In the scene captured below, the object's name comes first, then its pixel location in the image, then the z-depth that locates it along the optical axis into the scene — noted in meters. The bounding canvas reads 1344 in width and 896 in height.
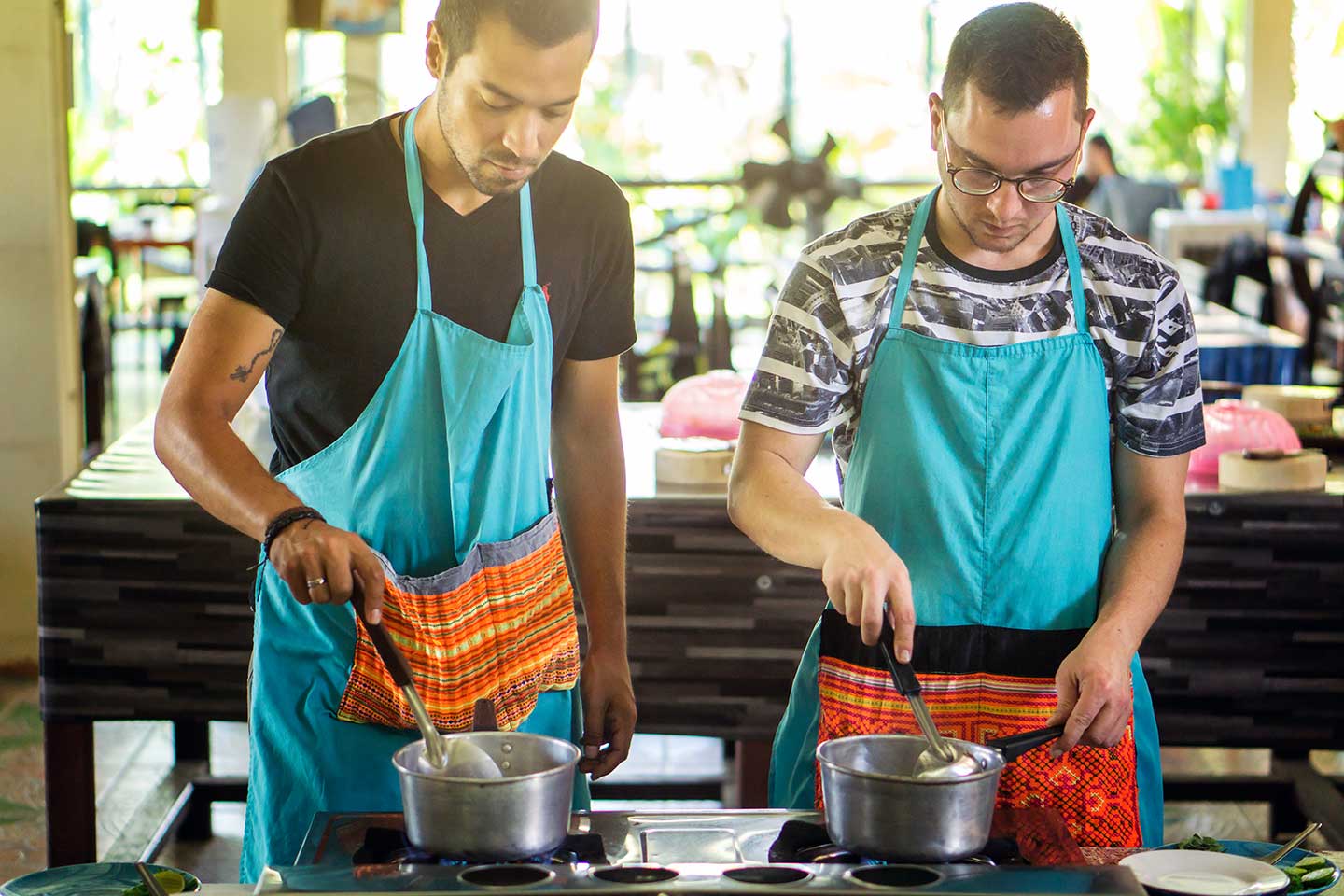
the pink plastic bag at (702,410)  3.10
